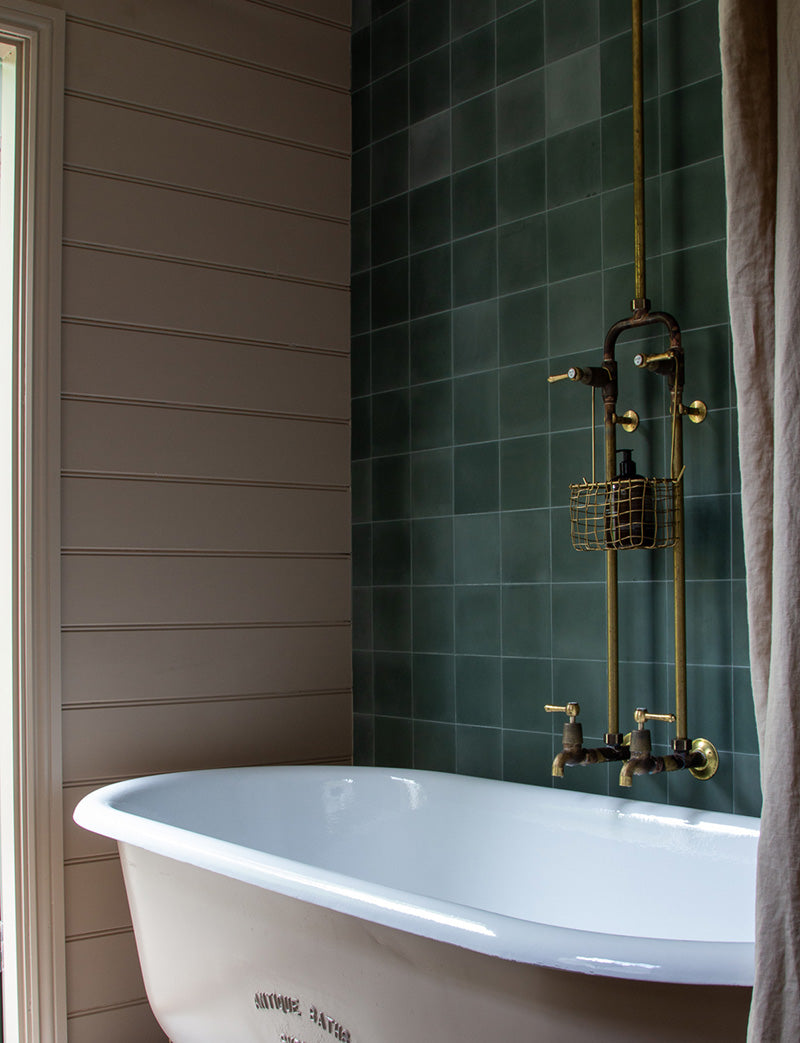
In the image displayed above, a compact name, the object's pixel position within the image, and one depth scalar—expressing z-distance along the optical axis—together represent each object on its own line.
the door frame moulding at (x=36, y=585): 2.46
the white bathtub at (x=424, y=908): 1.24
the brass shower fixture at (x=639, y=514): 2.05
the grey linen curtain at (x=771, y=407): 1.01
